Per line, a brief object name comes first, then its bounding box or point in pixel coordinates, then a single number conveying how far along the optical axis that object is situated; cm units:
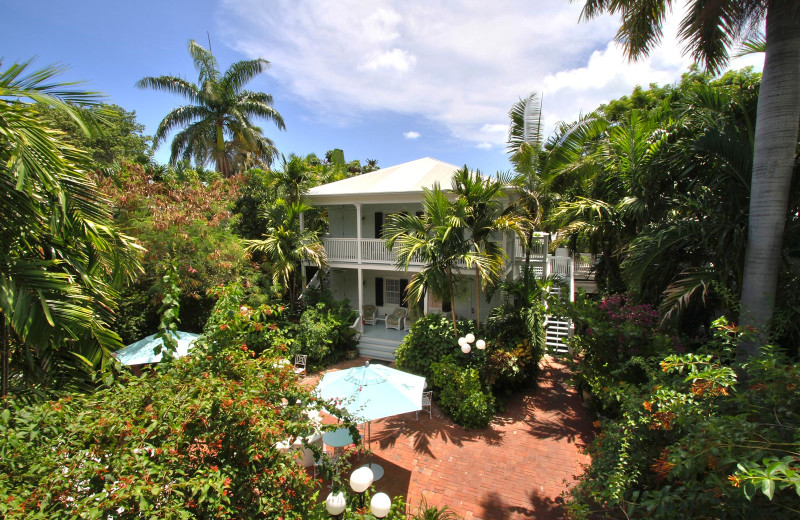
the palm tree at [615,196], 768
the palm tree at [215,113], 1811
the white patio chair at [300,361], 1149
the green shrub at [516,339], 931
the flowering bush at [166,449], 221
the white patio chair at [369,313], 1505
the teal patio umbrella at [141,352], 840
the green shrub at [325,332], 1168
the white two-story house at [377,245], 1289
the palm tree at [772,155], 488
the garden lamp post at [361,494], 345
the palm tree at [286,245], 1243
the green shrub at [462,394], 855
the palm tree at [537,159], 969
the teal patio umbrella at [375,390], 641
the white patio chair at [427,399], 907
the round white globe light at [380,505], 374
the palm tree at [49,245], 314
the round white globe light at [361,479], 409
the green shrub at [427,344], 994
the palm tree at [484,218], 908
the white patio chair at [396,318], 1418
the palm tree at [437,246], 905
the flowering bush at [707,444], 241
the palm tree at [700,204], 560
